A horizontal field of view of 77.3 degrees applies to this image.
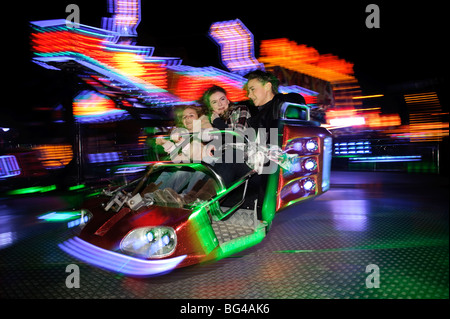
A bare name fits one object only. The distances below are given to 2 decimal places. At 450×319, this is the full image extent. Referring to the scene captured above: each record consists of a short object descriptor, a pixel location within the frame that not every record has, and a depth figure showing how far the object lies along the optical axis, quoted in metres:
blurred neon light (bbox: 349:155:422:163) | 6.84
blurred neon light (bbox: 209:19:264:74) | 8.16
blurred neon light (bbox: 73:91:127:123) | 6.21
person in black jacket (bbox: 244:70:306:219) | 2.50
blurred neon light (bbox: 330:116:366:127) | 11.32
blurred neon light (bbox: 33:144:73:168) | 5.78
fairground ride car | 1.62
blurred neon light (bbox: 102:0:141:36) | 5.78
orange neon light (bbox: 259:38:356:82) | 9.45
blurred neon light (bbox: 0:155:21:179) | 5.17
